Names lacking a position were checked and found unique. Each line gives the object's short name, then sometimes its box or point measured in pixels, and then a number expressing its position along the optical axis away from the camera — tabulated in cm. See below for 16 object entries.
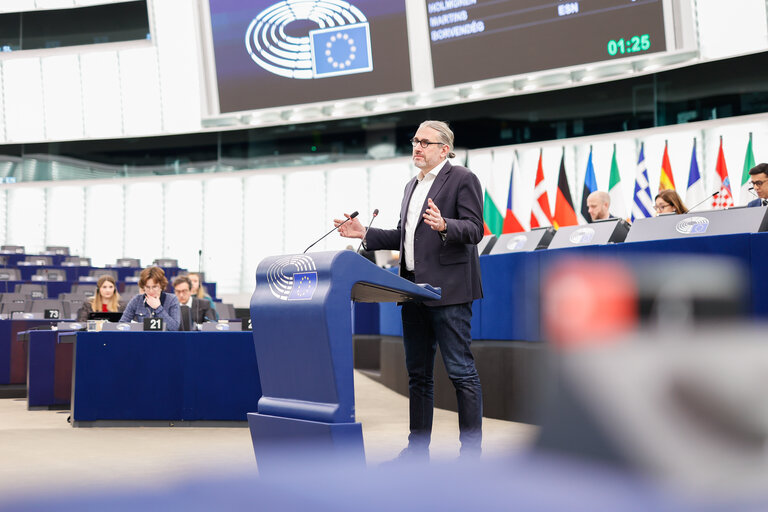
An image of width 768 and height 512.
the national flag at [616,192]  1205
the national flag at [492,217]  1319
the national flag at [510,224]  1171
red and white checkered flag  1022
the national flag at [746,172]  1090
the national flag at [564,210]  1159
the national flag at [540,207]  1215
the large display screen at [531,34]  1102
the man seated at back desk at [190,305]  633
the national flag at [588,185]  1255
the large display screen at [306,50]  1330
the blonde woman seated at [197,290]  765
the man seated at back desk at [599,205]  636
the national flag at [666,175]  1159
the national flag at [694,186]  1127
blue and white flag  1183
